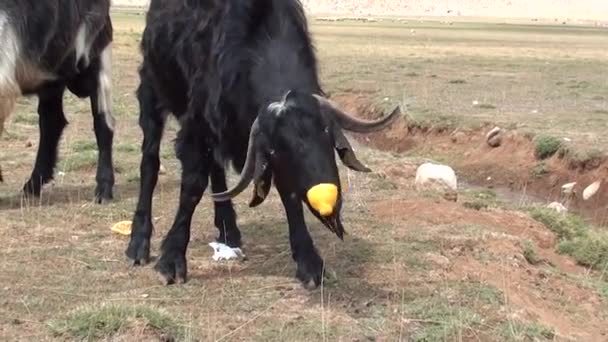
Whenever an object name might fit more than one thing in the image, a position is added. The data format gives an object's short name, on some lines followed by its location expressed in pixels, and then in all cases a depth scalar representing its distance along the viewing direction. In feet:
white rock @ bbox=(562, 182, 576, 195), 42.29
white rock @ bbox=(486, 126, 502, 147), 49.96
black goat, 17.79
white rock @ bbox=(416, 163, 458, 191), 34.79
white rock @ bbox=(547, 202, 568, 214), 34.88
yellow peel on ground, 25.61
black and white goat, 26.84
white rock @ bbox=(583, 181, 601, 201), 40.93
